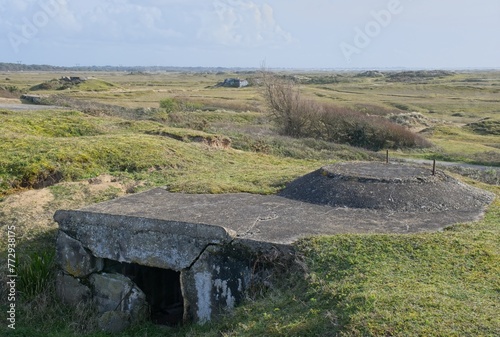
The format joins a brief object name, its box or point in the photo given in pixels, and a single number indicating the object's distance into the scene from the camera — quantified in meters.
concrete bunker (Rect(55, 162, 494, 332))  6.98
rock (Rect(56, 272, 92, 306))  7.79
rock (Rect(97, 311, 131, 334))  7.17
